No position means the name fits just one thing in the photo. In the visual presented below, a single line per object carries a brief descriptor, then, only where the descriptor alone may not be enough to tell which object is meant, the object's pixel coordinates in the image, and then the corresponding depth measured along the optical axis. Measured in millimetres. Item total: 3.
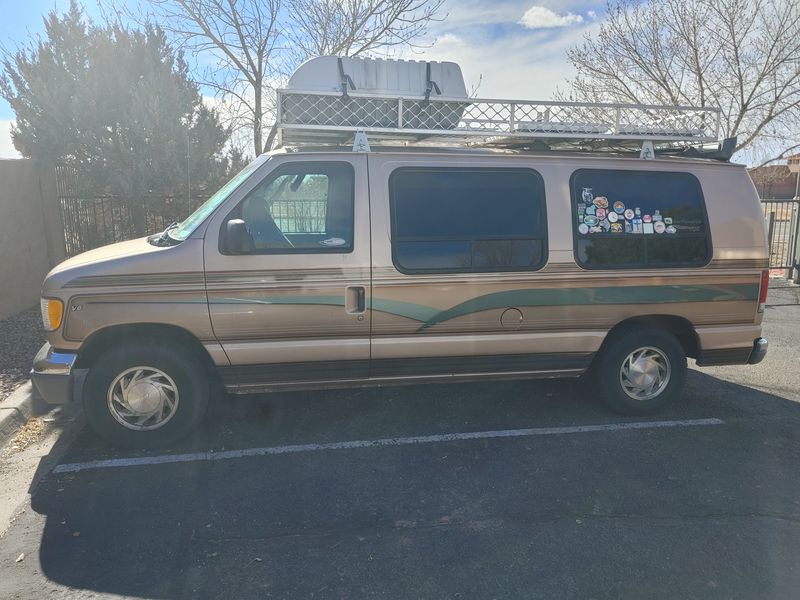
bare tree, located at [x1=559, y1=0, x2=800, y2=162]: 12906
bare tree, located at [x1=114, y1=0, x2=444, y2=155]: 11625
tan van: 4008
